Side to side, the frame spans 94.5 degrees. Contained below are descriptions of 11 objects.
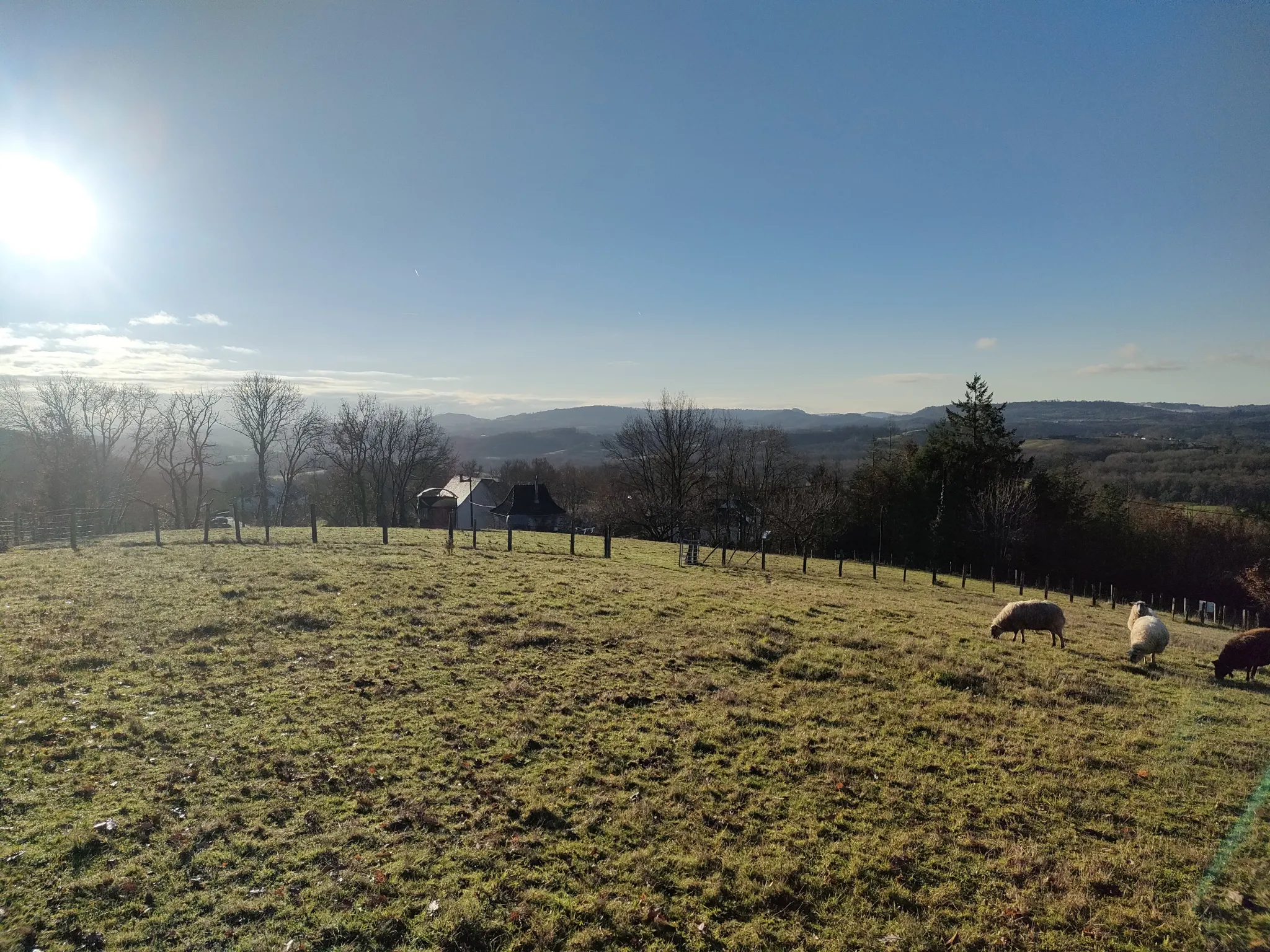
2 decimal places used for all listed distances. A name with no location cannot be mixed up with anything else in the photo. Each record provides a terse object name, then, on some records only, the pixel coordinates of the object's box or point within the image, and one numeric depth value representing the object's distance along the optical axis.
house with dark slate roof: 54.50
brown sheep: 12.48
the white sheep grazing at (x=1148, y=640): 13.16
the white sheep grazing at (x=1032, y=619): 15.10
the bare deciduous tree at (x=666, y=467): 47.28
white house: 54.09
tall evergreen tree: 45.66
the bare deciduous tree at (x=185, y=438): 50.81
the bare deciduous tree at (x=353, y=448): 56.56
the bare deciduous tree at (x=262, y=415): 49.94
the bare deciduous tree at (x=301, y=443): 52.75
